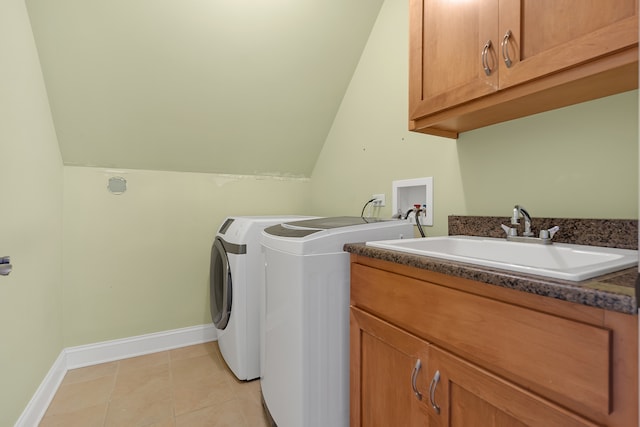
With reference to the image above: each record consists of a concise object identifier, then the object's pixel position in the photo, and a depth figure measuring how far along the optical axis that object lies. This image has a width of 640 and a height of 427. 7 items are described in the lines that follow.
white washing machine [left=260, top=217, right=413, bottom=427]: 1.16
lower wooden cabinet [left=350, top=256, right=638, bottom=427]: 0.52
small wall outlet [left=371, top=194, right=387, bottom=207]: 1.96
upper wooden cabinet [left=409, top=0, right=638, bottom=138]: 0.78
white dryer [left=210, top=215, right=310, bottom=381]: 1.83
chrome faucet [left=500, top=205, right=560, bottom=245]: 1.06
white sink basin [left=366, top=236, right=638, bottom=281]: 0.64
